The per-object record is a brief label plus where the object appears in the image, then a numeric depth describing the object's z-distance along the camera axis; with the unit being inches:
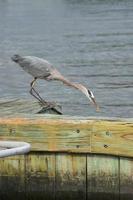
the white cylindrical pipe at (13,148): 463.2
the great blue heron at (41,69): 770.2
